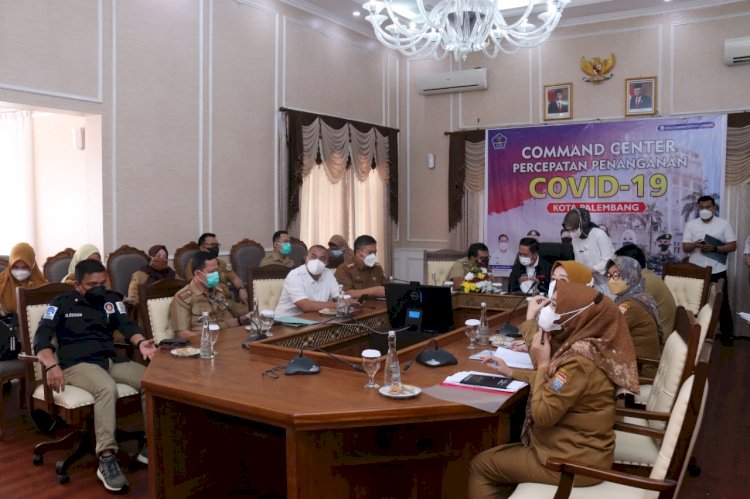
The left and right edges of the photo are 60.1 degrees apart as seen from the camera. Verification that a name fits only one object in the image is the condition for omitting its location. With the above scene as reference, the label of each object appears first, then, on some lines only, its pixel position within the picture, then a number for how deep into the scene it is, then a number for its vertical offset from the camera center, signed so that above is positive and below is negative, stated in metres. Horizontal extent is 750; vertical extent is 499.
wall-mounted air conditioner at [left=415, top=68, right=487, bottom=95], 8.47 +1.87
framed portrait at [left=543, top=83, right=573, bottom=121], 8.08 +1.51
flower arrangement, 5.03 -0.48
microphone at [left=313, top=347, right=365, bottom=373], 2.67 -0.60
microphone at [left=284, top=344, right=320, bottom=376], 2.63 -0.59
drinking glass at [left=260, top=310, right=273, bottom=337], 3.33 -0.51
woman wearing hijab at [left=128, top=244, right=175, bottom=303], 5.20 -0.40
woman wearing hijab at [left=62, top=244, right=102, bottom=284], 4.97 -0.24
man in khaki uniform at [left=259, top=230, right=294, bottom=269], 6.56 -0.30
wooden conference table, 2.23 -0.82
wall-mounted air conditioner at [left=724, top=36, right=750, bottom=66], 6.98 +1.85
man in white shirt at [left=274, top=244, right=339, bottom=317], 4.36 -0.46
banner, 7.31 +0.52
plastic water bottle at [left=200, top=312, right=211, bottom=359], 2.95 -0.55
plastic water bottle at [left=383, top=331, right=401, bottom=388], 2.40 -0.55
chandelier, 4.95 +1.59
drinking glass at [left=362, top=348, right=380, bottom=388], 2.45 -0.54
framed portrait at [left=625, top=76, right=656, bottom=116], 7.61 +1.48
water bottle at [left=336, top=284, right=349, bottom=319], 3.94 -0.53
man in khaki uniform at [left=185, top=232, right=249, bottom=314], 5.94 -0.43
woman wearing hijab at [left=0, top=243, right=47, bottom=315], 4.56 -0.36
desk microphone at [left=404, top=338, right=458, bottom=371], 2.78 -0.59
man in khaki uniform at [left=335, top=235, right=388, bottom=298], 5.20 -0.40
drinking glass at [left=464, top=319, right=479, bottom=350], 3.19 -0.54
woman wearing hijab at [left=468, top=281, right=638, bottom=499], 2.10 -0.54
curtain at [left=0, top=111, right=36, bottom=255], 6.40 +0.47
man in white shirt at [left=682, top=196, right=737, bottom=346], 6.88 -0.24
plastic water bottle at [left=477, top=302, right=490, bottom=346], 3.27 -0.57
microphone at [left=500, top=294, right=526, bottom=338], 3.40 -0.58
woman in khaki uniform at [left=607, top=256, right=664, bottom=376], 3.37 -0.48
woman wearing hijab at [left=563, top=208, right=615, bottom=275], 5.80 -0.17
